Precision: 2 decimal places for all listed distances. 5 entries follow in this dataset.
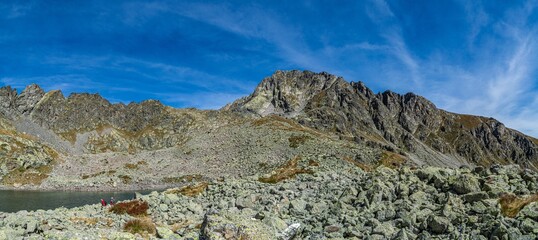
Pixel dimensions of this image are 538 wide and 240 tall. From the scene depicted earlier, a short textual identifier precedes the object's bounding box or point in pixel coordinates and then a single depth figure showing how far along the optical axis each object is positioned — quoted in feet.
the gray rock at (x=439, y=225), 68.23
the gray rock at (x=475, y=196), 79.56
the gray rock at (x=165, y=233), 78.89
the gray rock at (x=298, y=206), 94.53
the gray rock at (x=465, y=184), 84.89
